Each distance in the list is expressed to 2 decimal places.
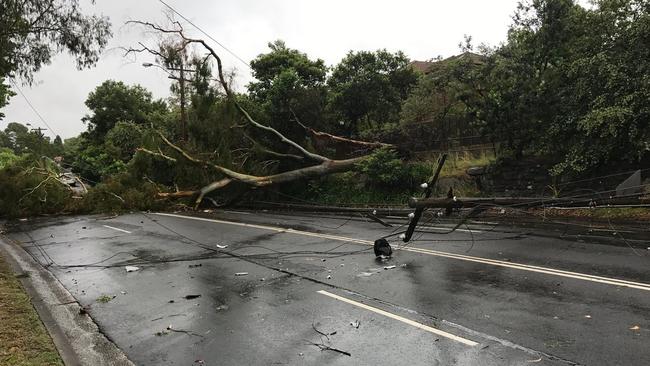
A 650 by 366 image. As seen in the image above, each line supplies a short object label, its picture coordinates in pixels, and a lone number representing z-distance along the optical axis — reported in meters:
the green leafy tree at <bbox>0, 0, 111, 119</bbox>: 12.25
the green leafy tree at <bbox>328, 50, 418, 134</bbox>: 25.77
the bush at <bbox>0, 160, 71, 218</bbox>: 22.05
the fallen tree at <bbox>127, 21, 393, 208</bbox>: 21.59
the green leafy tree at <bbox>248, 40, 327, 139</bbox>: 25.16
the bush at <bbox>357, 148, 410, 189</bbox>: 19.92
